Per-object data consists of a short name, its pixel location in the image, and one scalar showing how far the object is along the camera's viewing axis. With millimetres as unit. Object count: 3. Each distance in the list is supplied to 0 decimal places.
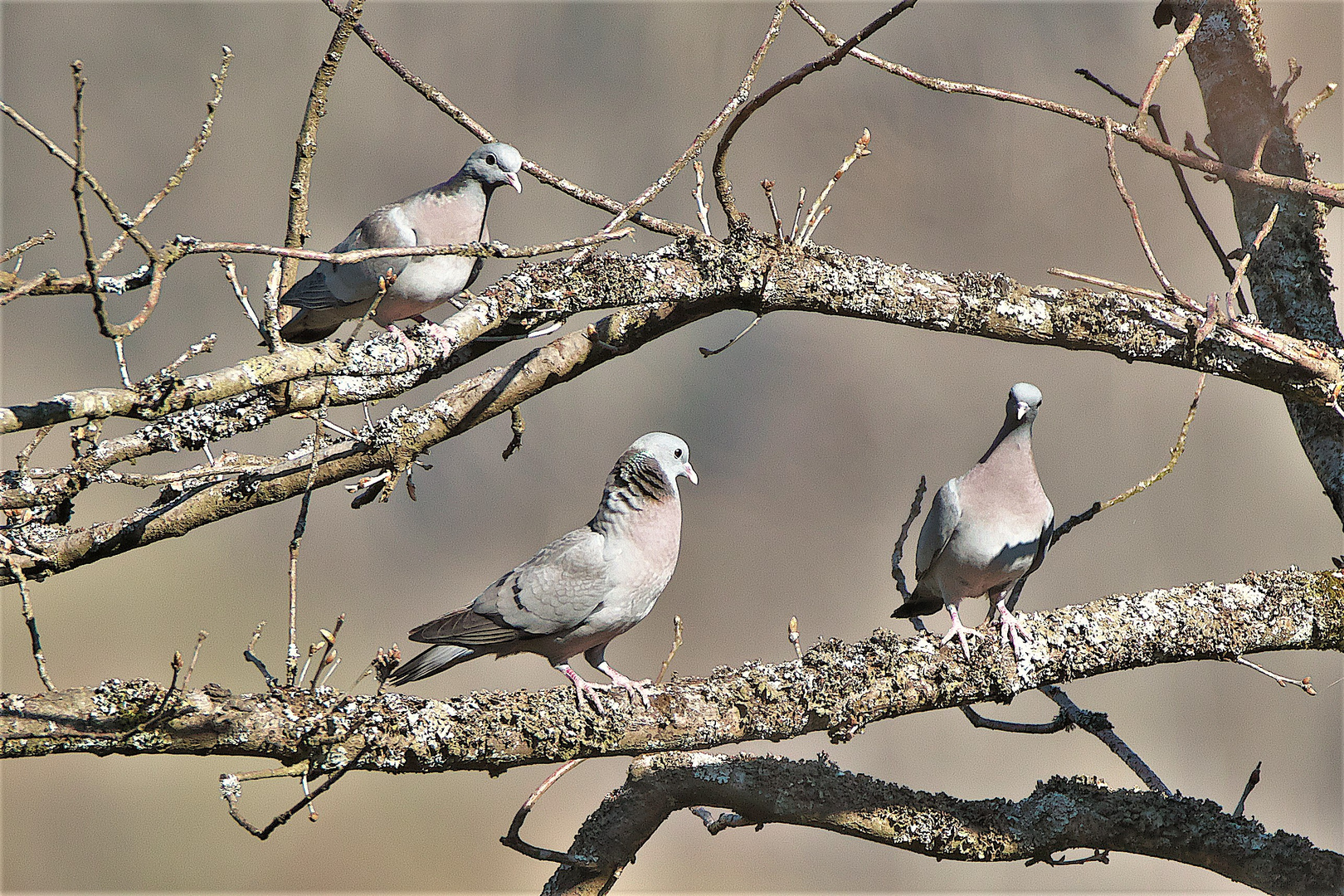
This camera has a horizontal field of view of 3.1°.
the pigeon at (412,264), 21147
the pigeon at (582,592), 21017
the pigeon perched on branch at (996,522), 21081
